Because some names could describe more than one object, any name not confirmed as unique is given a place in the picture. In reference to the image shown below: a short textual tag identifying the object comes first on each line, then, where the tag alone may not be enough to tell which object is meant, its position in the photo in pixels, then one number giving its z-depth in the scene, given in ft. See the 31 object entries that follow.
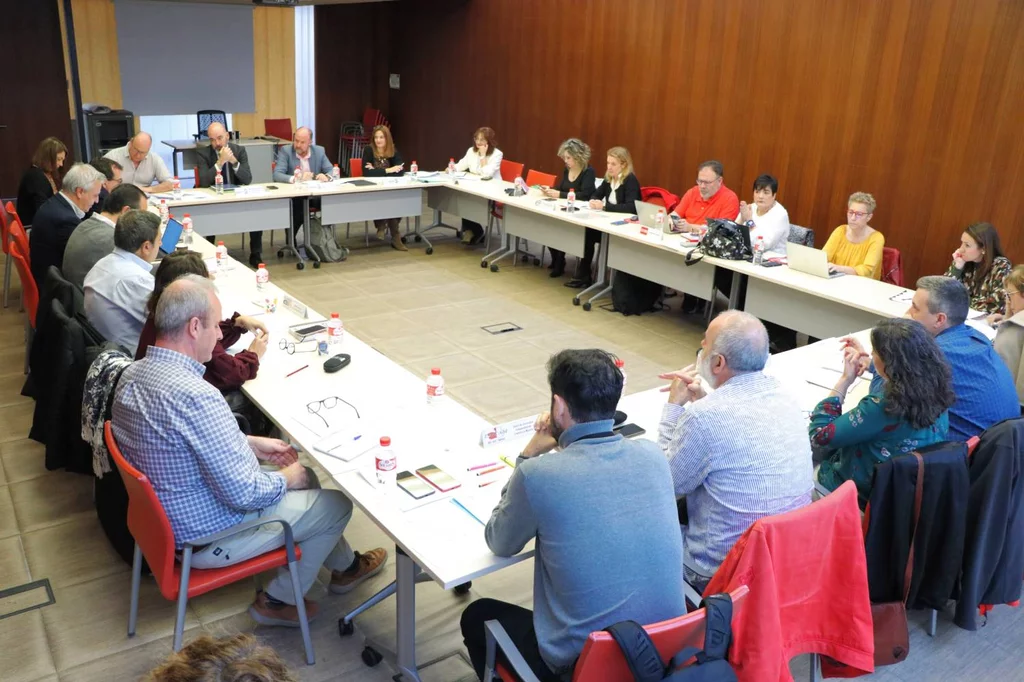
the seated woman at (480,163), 30.04
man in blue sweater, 6.89
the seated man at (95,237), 15.55
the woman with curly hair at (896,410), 9.62
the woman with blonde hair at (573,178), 26.40
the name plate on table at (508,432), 10.50
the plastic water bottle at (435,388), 11.53
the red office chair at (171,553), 8.54
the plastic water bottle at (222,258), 17.61
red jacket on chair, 7.34
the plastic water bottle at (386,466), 9.55
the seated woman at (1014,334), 13.73
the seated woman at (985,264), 17.28
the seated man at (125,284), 13.26
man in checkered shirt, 8.84
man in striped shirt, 8.39
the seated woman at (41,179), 21.77
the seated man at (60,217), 17.62
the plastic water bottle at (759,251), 19.77
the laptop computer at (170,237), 17.49
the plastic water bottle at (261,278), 16.26
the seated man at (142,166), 24.52
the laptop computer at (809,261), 18.86
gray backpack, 27.45
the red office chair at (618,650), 6.38
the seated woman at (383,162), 29.60
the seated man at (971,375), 11.10
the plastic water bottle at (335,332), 13.60
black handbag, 20.30
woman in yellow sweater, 19.60
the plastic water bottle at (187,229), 19.97
